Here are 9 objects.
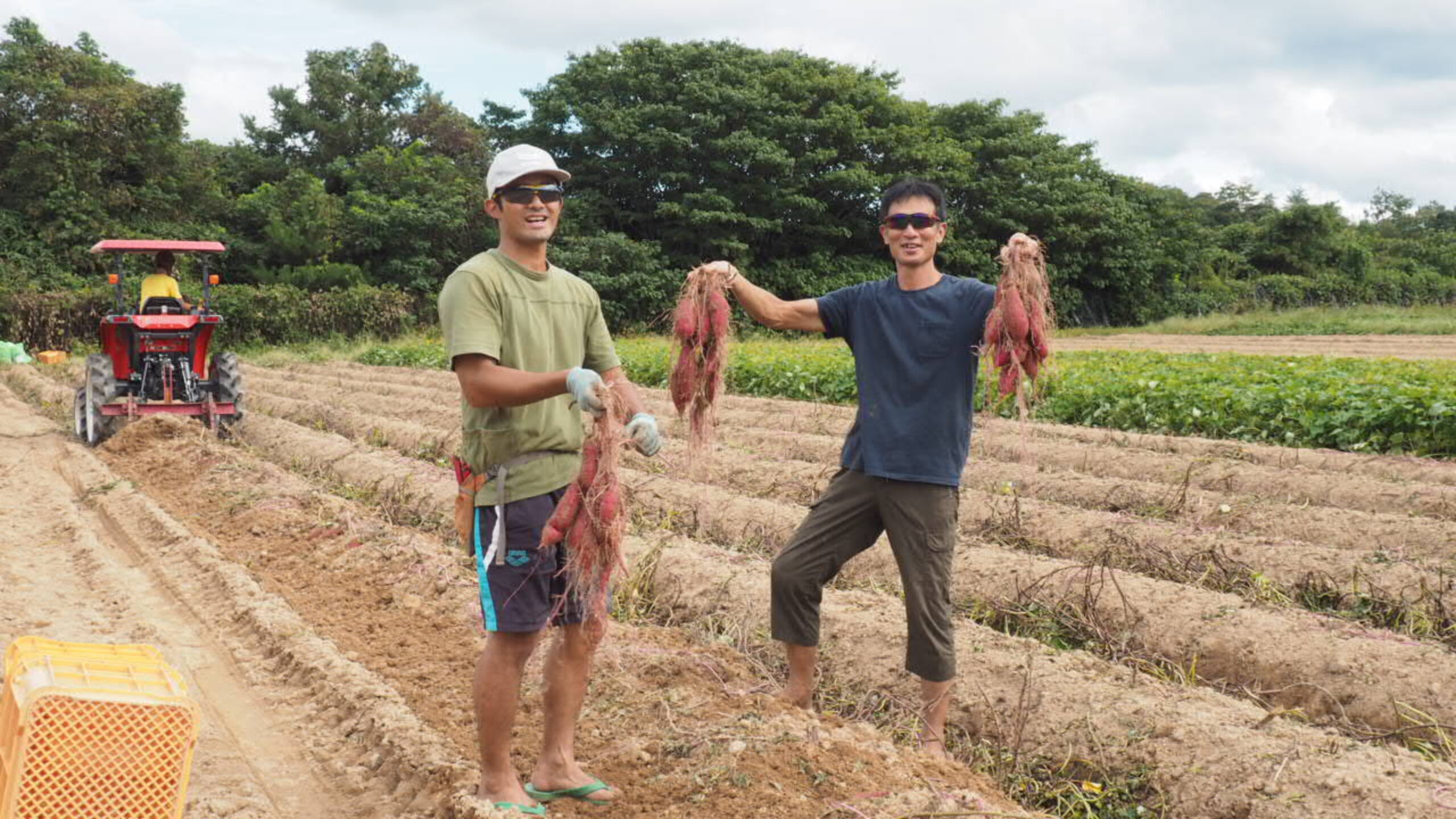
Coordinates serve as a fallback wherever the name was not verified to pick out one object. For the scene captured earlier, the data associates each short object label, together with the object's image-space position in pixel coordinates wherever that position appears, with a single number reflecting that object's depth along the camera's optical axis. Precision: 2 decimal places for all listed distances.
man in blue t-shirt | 3.79
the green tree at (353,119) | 36.12
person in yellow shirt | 11.14
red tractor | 10.98
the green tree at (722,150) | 31.56
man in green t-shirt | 3.05
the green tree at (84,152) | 28.25
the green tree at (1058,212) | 35.22
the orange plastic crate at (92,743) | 2.57
